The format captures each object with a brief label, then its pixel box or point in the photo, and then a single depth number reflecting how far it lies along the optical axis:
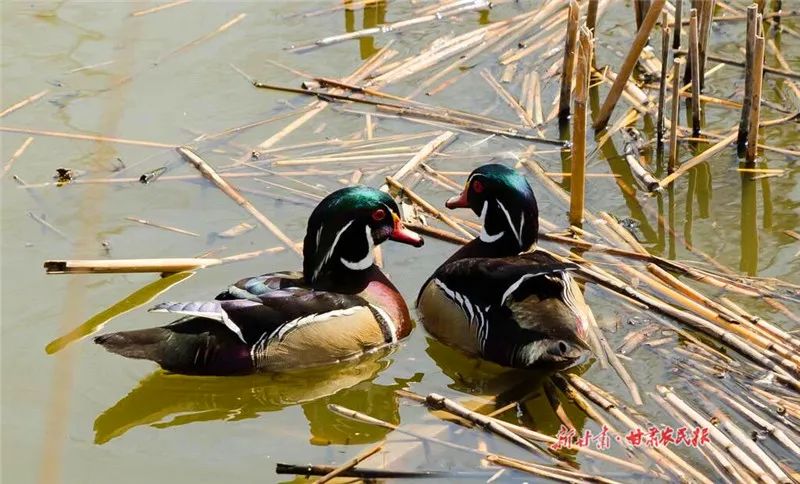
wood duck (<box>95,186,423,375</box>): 11.15
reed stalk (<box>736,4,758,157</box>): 14.38
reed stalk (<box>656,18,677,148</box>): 14.84
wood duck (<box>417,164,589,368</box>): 11.09
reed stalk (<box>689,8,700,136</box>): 14.66
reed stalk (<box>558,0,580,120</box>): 14.52
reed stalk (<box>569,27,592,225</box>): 13.12
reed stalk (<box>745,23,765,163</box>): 14.05
